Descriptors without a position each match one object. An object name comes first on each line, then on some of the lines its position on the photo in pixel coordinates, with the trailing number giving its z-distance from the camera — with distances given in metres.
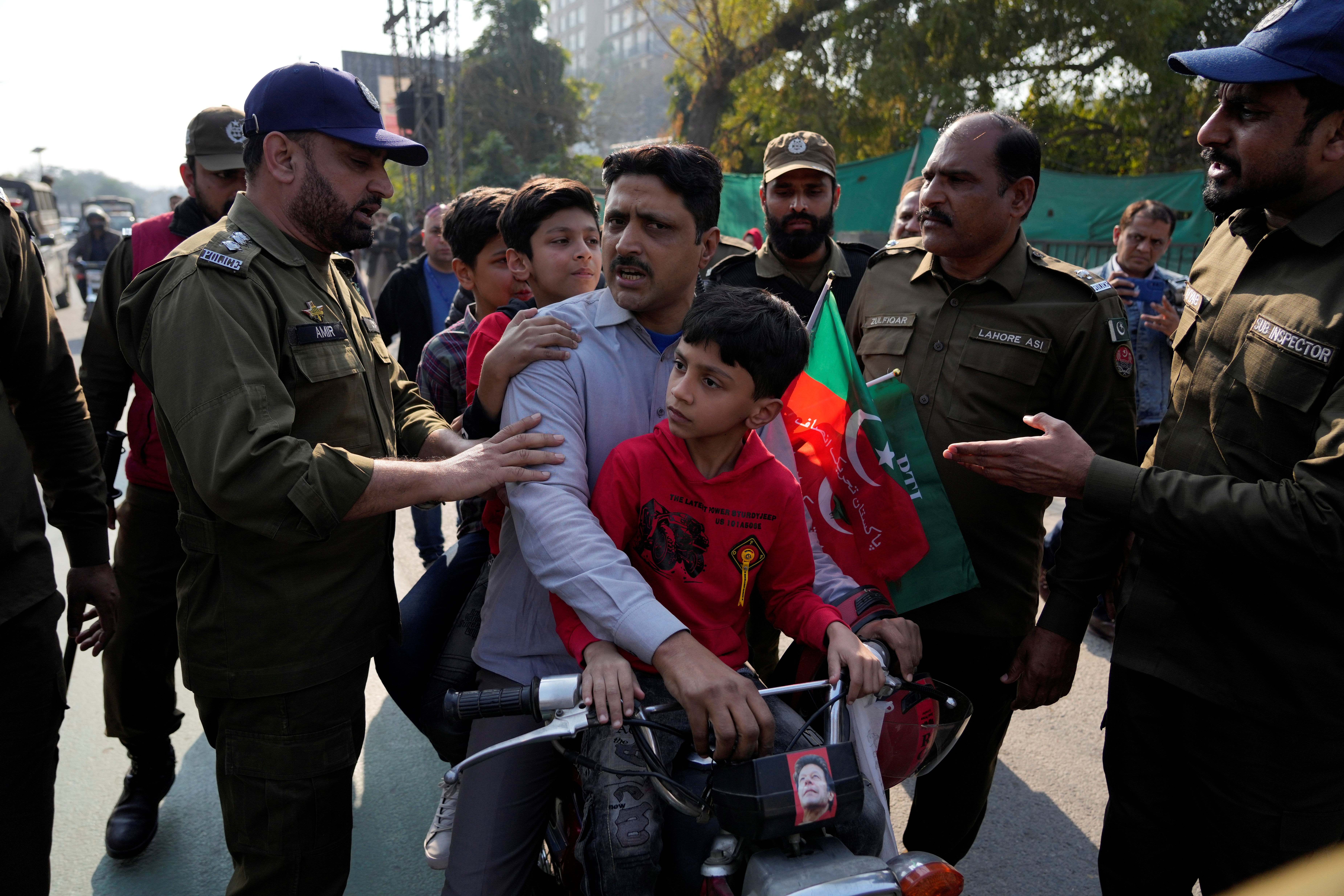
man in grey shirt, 2.07
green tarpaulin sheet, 9.73
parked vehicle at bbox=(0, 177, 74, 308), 18.84
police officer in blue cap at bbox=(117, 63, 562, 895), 1.90
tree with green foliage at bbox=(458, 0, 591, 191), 37.16
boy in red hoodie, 1.91
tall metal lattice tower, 28.70
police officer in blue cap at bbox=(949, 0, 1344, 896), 1.92
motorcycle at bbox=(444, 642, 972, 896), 1.41
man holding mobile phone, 5.18
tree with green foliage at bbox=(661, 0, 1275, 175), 14.47
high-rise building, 75.31
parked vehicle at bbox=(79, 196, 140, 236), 28.08
